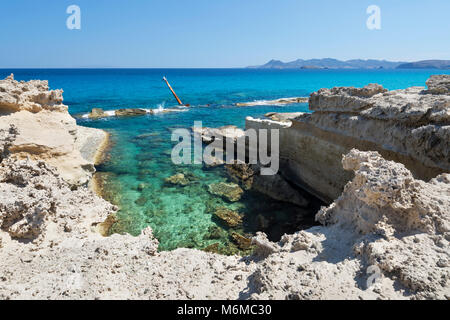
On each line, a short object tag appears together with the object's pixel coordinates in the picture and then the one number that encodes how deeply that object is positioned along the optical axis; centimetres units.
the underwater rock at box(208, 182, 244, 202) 1147
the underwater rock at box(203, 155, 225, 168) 1480
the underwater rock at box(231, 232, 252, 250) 842
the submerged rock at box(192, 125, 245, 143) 1856
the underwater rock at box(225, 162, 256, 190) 1271
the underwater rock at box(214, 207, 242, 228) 961
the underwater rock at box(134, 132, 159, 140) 2071
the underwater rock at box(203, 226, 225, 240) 888
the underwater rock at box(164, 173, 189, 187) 1266
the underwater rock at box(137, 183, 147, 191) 1206
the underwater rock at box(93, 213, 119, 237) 856
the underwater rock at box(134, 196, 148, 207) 1076
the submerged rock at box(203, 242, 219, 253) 820
